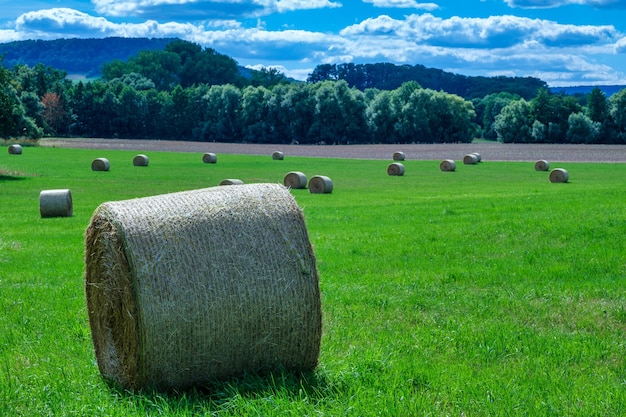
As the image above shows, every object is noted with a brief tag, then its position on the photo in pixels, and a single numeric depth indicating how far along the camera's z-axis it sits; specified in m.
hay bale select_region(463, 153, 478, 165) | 62.19
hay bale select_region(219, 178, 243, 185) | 28.97
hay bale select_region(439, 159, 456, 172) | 53.53
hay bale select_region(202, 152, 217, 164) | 65.19
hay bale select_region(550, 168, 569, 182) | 42.00
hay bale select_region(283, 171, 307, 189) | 36.94
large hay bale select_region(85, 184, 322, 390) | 7.39
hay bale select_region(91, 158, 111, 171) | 52.12
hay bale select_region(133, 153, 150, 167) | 59.22
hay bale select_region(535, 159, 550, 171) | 53.61
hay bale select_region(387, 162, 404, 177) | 48.94
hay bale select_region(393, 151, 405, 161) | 68.44
